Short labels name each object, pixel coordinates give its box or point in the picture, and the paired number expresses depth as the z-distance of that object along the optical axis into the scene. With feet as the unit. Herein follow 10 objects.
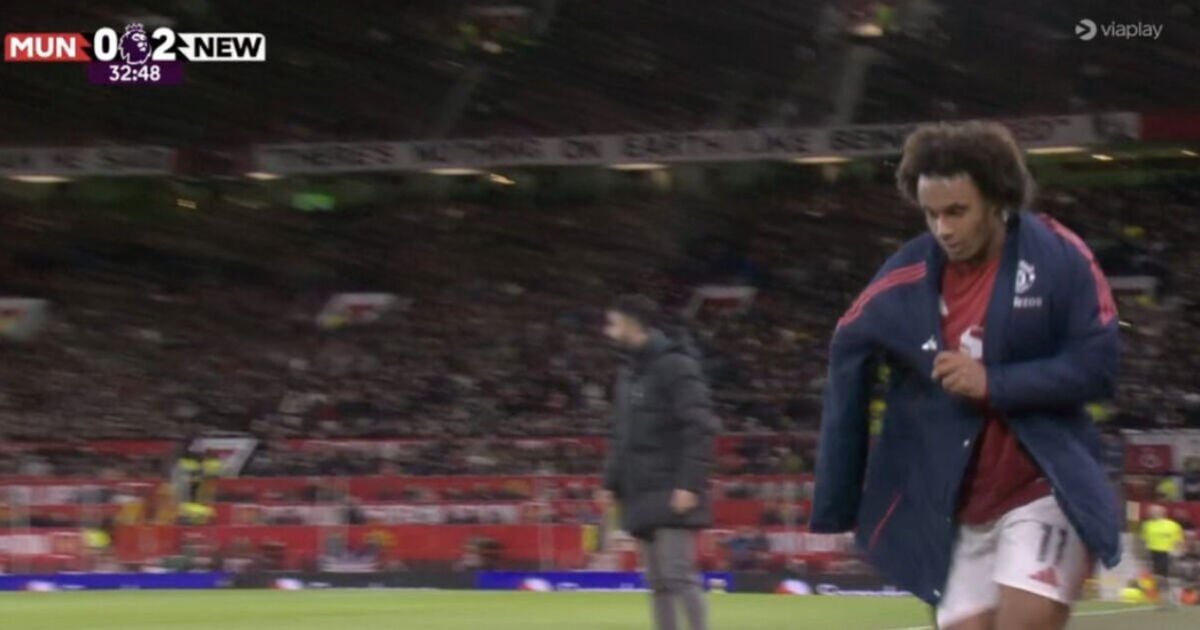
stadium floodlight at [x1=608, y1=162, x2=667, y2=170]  109.60
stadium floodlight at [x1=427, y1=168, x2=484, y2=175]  112.37
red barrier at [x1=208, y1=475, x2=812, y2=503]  77.46
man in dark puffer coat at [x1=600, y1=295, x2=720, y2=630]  30.42
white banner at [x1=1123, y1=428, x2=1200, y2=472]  78.12
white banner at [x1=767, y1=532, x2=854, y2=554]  66.95
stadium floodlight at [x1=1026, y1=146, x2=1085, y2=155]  101.91
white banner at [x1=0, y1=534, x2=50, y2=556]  72.64
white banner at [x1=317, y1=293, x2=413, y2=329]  115.03
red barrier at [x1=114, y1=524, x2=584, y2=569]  73.36
